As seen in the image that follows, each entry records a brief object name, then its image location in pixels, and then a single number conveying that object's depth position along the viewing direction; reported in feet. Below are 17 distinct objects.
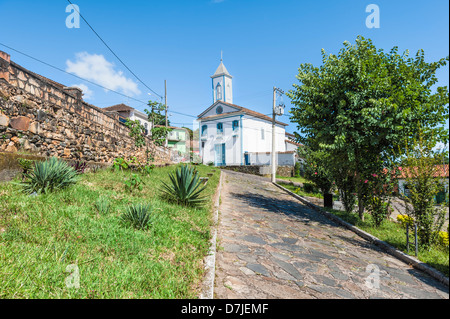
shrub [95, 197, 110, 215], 14.24
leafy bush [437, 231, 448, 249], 19.45
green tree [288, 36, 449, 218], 23.17
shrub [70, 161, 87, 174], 22.55
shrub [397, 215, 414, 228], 20.49
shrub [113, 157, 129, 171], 24.97
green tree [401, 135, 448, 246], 18.90
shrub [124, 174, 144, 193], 19.71
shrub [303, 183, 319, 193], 53.37
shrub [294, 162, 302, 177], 90.12
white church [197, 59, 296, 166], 99.15
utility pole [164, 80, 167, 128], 91.64
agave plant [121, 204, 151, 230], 13.55
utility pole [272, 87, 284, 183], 63.98
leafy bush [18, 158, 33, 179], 16.67
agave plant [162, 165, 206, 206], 20.93
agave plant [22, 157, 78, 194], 15.02
